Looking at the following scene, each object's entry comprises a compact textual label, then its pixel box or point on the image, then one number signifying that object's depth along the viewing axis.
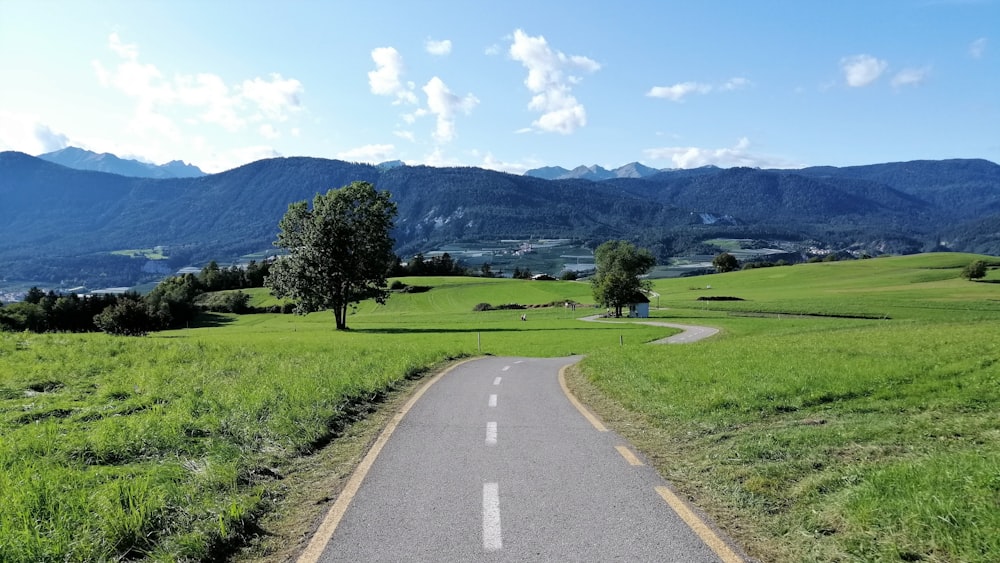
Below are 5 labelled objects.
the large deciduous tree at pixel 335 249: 59.81
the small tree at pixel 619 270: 82.38
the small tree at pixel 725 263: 191.00
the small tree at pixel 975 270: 103.62
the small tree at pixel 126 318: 75.50
